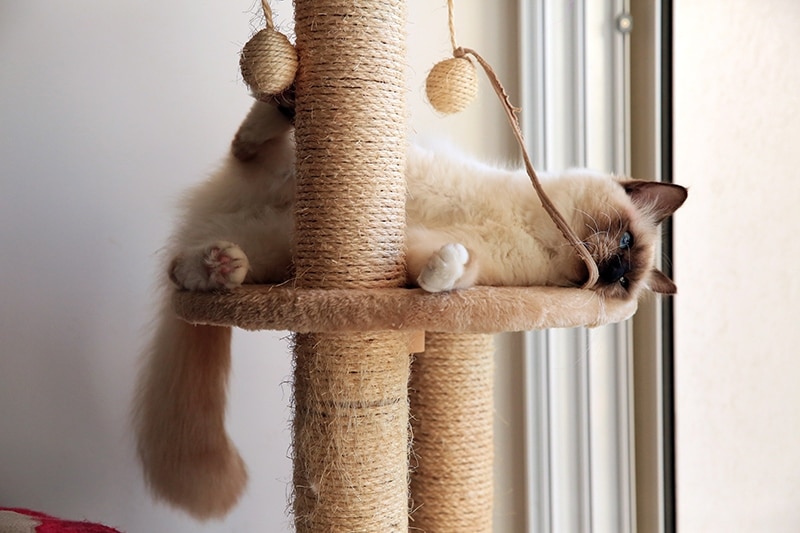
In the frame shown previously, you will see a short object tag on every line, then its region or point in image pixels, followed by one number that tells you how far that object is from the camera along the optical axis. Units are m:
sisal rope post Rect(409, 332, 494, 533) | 1.21
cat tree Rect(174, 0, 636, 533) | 0.93
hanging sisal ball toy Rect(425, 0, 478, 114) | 1.06
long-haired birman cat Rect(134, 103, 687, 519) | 1.09
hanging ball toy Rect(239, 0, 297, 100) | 0.92
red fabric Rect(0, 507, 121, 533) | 1.00
